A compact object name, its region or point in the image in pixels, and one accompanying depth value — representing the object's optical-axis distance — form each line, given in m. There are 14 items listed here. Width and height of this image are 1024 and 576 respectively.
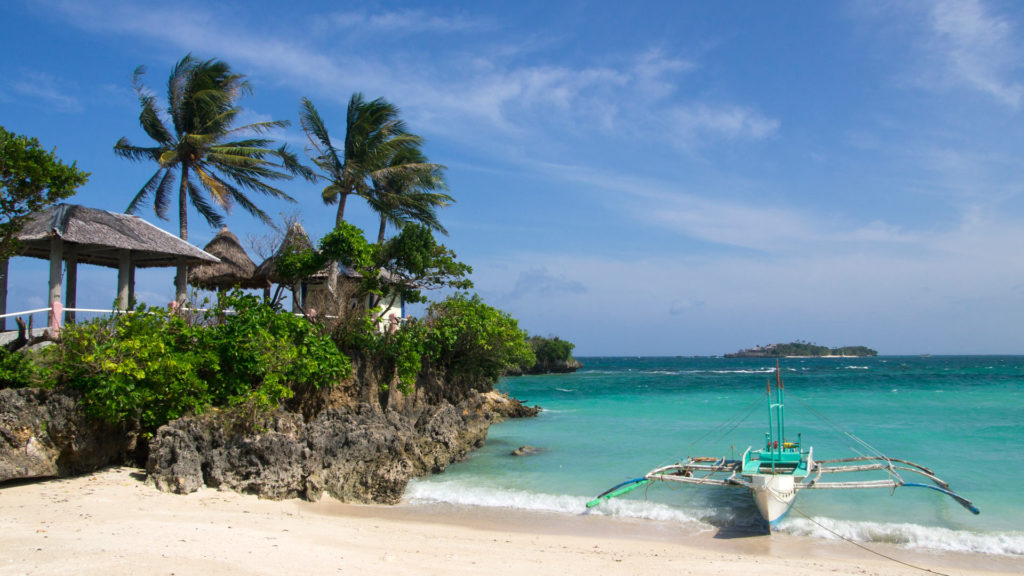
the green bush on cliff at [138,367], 9.30
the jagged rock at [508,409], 25.48
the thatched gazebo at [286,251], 16.28
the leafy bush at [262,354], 10.98
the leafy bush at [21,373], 9.20
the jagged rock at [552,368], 62.56
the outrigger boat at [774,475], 9.27
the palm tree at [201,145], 16.66
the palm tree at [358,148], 17.97
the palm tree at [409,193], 19.11
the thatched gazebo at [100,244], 11.12
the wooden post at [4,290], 11.63
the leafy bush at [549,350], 63.06
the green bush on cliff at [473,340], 15.81
